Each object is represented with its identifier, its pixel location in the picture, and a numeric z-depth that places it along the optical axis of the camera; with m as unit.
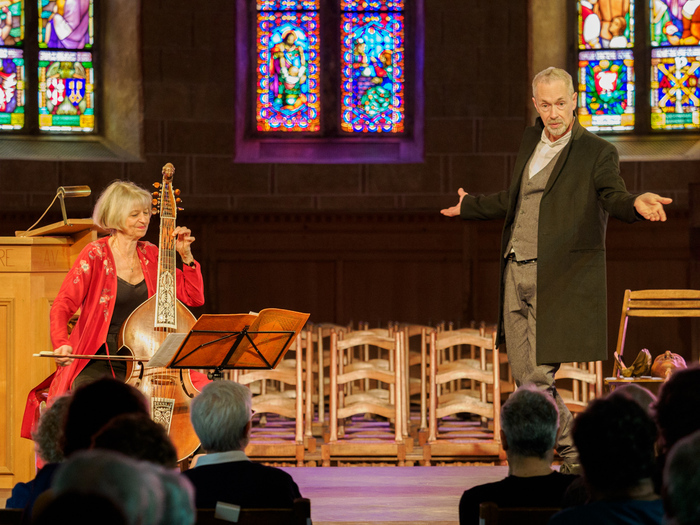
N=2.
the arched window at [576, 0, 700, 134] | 19.76
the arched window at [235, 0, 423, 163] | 19.88
